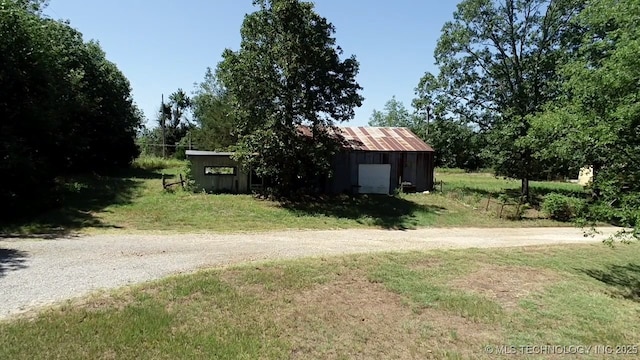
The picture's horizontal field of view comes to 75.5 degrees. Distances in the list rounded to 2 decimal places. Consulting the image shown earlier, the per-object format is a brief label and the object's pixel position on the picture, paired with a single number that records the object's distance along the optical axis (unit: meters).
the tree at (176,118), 63.07
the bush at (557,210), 20.05
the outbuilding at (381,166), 25.59
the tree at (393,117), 77.36
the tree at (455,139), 29.05
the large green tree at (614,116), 10.16
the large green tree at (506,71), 25.83
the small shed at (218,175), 22.36
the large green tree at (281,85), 20.17
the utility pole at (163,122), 52.11
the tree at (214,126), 41.28
